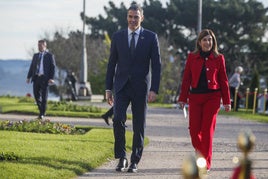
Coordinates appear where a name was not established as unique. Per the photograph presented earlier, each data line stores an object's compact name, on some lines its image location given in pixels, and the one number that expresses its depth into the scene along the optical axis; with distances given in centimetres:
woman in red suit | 1293
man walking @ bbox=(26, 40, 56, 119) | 2542
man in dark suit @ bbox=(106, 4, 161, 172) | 1276
